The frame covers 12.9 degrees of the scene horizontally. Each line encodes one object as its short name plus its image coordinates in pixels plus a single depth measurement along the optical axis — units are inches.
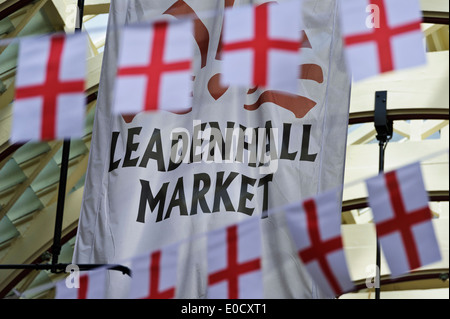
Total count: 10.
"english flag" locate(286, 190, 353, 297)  517.0
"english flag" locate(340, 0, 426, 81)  494.0
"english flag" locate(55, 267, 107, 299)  547.6
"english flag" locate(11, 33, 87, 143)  528.3
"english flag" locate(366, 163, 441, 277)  520.0
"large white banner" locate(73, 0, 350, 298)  538.4
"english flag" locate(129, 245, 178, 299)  529.2
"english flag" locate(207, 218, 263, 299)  524.3
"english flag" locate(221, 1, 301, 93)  491.9
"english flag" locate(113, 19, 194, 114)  510.6
